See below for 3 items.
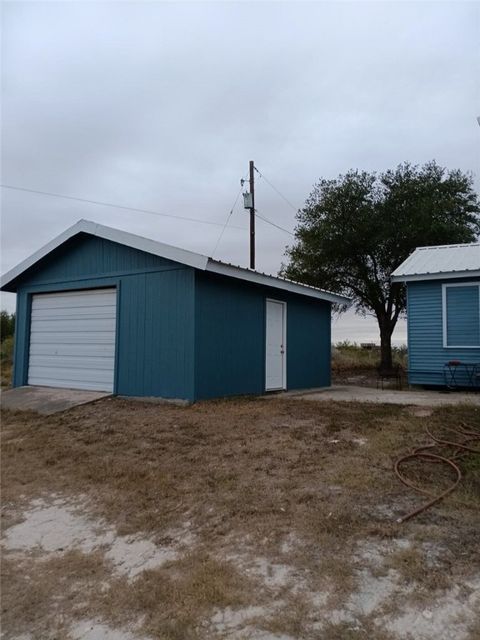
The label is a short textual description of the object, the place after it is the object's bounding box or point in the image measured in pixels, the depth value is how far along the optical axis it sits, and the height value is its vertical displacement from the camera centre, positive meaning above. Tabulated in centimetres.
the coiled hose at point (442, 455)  348 -100
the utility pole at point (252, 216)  1515 +433
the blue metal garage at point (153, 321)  808 +49
